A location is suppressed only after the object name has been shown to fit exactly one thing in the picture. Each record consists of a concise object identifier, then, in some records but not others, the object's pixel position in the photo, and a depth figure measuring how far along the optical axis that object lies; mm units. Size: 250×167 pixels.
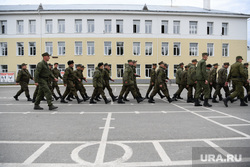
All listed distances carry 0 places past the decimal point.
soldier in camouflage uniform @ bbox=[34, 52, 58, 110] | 8180
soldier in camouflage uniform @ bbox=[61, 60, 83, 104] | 10434
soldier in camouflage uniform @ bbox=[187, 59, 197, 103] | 10445
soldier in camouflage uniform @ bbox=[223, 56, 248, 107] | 8859
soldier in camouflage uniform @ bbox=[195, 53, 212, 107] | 8922
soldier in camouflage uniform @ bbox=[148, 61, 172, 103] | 10180
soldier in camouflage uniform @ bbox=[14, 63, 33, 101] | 11320
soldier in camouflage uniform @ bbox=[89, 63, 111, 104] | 10000
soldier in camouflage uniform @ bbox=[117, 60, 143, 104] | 10234
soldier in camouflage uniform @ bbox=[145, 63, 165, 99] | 11925
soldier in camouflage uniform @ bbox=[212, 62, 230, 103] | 10758
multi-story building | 33031
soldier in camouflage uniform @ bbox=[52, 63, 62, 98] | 12968
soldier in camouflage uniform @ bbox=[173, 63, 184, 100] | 12445
